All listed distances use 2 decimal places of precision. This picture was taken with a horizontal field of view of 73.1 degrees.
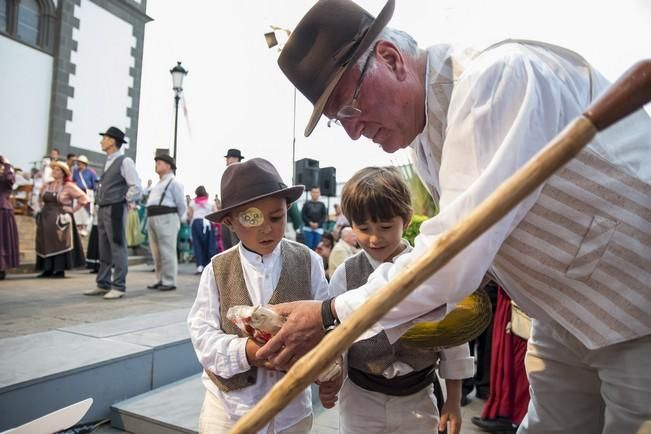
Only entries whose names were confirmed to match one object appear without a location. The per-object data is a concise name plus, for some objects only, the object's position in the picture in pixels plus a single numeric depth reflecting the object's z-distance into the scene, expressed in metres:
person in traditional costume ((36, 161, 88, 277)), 6.33
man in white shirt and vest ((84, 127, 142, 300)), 4.72
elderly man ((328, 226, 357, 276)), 5.33
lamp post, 10.12
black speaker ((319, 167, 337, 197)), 16.31
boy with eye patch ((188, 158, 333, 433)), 1.51
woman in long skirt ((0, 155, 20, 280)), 5.81
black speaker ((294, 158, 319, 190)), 16.25
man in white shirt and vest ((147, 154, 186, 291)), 5.54
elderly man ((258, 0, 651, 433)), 0.85
